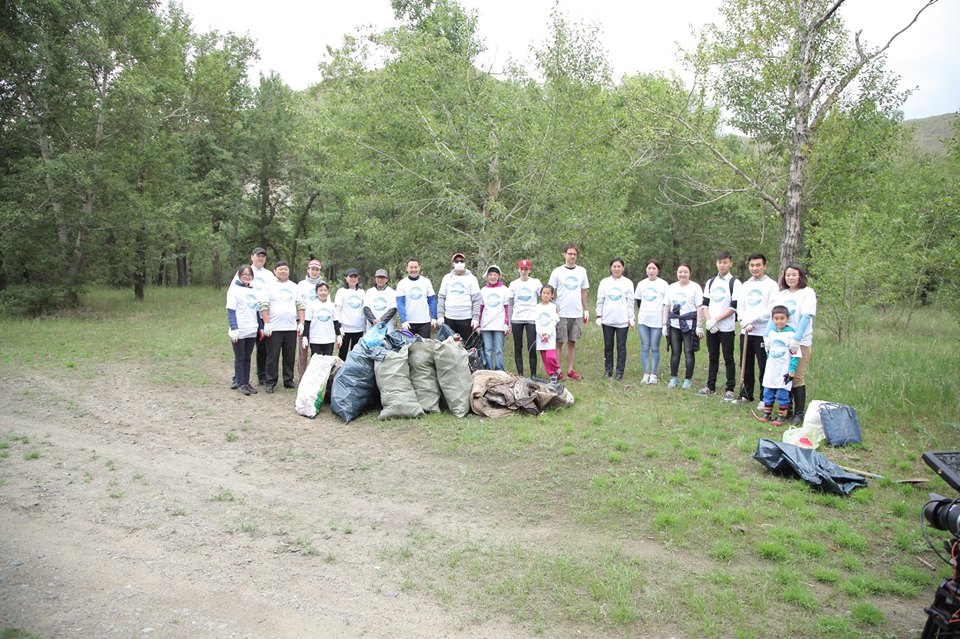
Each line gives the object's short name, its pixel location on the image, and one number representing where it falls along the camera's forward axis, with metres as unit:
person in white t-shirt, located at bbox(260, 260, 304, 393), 8.23
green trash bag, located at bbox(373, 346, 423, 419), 7.09
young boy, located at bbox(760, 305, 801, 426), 6.69
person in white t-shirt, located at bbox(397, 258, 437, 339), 8.70
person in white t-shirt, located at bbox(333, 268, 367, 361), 8.55
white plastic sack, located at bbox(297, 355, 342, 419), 7.35
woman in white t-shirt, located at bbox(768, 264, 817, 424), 6.56
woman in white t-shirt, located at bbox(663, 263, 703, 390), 8.41
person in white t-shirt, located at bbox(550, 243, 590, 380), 9.08
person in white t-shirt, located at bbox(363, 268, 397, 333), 8.43
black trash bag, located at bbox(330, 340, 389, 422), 7.17
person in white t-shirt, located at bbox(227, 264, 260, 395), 8.00
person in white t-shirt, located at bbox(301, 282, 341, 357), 8.44
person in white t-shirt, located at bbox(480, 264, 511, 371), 8.72
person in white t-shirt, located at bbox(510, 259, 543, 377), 8.81
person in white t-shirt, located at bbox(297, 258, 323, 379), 8.45
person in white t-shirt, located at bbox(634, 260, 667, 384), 8.78
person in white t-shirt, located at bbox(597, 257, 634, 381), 8.96
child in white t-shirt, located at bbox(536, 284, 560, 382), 8.65
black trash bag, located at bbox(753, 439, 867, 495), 4.96
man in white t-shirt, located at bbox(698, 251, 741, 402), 7.82
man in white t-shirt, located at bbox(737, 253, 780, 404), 7.27
